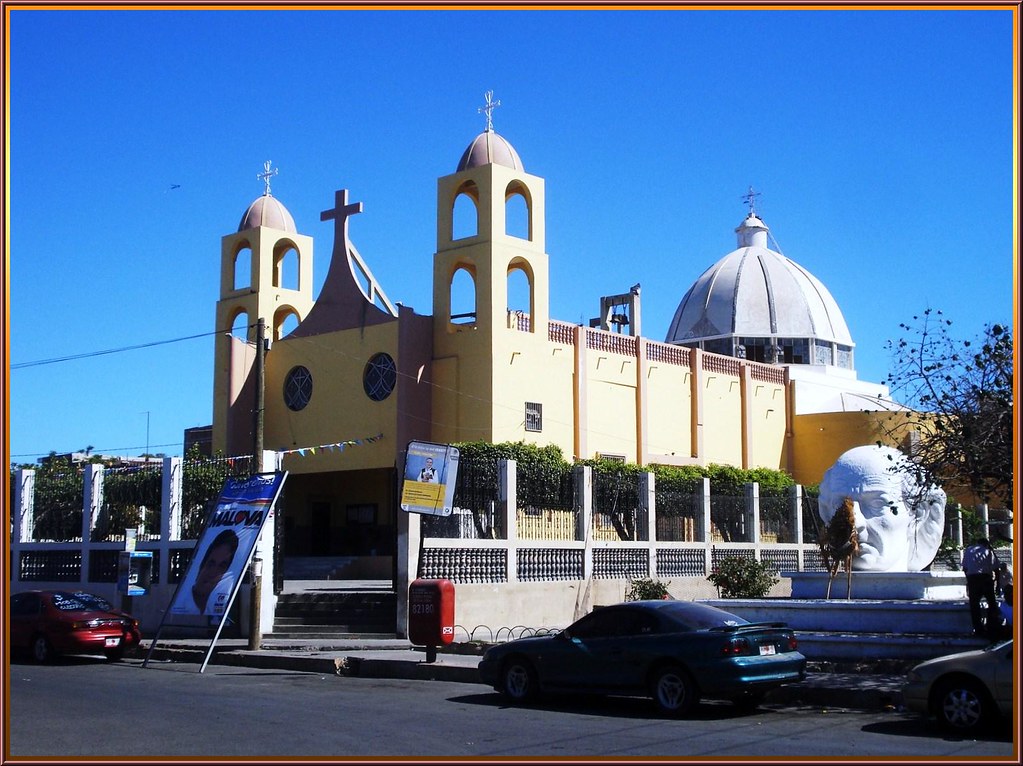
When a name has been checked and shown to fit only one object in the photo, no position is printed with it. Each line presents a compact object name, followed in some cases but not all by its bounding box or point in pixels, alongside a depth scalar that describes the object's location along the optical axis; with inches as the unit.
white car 432.8
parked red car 785.6
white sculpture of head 868.0
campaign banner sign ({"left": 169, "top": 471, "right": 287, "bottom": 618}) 753.6
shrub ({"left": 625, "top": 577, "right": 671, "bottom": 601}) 970.6
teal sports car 502.3
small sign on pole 845.2
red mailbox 683.4
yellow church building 1336.1
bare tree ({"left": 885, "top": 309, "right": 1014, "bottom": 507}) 560.4
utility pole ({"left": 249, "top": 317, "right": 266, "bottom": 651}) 802.2
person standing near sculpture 639.8
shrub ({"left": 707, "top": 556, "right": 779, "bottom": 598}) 978.1
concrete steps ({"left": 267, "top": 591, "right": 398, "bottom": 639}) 886.4
